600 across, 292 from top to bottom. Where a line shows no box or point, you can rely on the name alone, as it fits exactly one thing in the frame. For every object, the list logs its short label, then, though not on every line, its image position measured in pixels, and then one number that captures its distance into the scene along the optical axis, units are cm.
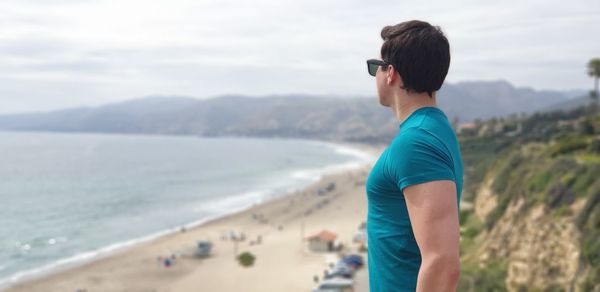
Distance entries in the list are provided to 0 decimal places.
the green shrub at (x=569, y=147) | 1859
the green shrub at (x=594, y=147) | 1717
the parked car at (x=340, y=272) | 2284
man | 150
